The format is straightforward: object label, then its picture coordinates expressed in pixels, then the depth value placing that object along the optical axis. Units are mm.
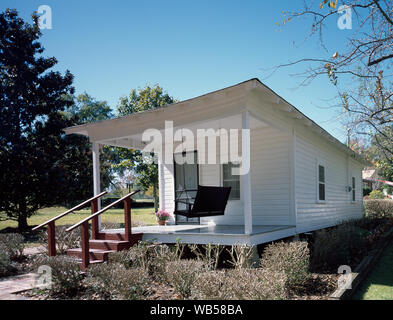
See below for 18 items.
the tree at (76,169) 13477
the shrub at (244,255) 5037
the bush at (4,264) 5691
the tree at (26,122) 12352
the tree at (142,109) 18641
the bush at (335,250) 5945
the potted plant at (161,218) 9234
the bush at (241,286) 3686
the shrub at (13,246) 6736
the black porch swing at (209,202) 6359
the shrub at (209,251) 5324
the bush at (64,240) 7025
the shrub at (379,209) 16812
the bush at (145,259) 5070
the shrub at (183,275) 4244
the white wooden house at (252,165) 5914
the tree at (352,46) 4805
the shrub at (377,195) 25189
